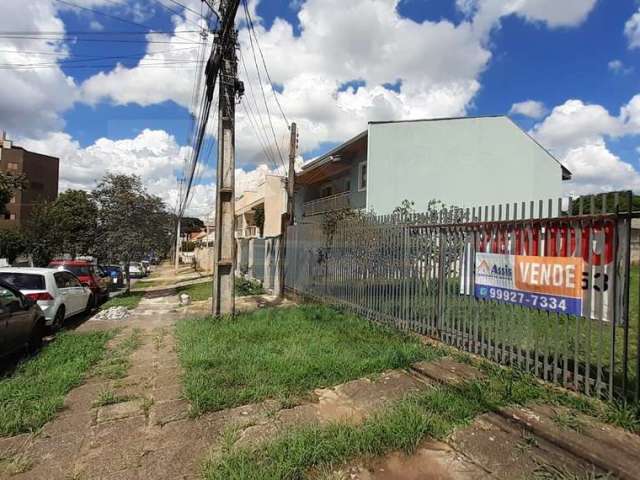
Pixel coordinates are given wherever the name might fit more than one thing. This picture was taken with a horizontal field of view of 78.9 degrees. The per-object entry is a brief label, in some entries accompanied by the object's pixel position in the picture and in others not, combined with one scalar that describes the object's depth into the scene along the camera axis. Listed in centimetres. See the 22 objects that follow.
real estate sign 425
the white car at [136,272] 3312
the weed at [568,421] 349
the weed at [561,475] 278
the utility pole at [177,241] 3908
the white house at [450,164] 1722
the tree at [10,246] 3142
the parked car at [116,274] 2378
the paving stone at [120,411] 397
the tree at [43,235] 2314
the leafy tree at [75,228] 1671
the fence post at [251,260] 1995
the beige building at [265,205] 2672
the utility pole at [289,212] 1384
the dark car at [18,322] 559
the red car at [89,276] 1266
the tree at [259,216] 3441
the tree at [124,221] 1639
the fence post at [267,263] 1601
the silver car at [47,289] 805
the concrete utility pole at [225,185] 880
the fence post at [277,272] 1386
